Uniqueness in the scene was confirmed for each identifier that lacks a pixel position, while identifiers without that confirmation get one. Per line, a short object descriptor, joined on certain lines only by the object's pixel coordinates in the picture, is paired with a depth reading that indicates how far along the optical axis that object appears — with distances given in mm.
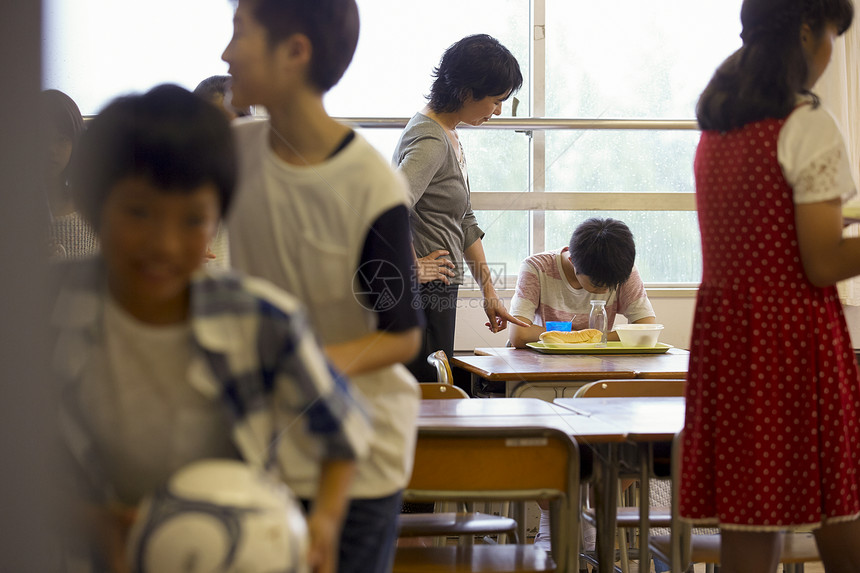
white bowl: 5739
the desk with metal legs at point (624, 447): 4920
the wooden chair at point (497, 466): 4636
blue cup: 6033
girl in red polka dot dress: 3474
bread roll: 5926
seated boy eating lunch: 5672
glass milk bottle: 6010
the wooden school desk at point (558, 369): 5525
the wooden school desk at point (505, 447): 4614
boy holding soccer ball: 1439
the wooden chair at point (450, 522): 5082
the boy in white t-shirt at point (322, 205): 1740
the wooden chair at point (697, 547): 4082
